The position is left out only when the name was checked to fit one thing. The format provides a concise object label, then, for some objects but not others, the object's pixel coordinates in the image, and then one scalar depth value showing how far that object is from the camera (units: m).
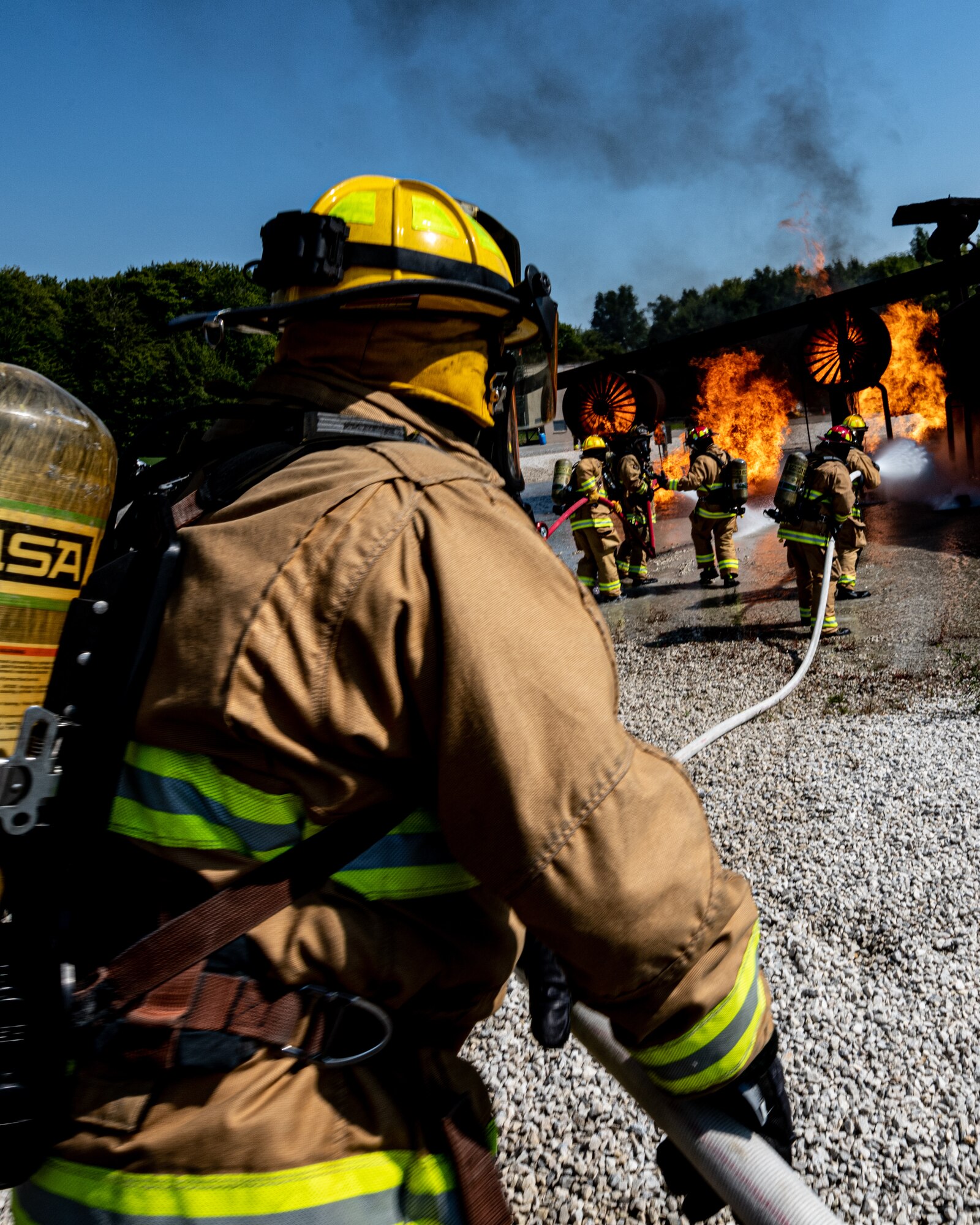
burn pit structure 16.67
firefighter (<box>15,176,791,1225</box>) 1.04
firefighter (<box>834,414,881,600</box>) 9.83
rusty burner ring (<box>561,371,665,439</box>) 20.06
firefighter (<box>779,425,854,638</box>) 9.01
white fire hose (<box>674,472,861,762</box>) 4.13
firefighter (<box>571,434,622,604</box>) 11.74
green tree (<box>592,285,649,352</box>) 97.00
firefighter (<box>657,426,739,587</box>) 11.79
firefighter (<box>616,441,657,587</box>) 13.01
